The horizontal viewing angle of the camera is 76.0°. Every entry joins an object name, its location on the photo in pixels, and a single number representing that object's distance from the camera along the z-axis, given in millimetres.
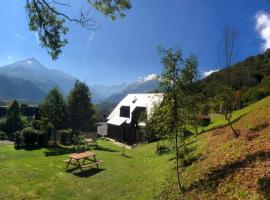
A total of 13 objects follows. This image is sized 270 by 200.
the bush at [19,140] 21592
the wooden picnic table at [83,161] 13274
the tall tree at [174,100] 8392
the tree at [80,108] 30279
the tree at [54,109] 27335
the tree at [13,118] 38203
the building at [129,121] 30770
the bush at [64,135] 27379
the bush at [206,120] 24416
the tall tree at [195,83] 15320
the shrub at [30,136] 21319
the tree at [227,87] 14394
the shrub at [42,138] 22248
